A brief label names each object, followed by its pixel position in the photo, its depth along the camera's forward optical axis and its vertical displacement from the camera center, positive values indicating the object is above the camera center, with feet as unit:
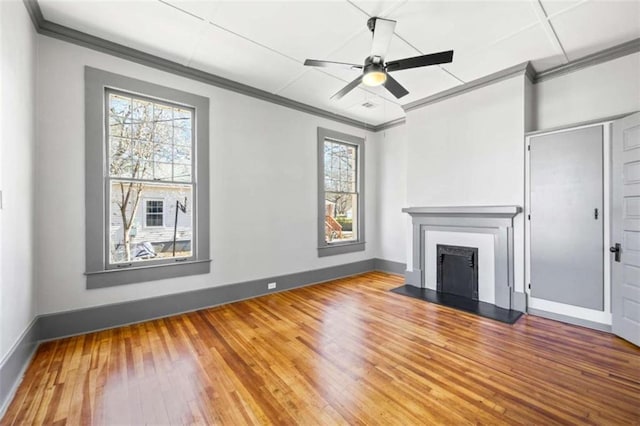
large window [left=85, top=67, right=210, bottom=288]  9.50 +1.22
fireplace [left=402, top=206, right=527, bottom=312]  11.59 -1.58
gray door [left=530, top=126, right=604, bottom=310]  9.77 -0.26
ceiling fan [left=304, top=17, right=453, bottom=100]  7.38 +4.37
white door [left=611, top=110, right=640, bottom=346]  8.57 -0.62
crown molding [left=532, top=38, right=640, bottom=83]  9.59 +5.76
